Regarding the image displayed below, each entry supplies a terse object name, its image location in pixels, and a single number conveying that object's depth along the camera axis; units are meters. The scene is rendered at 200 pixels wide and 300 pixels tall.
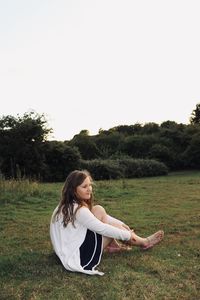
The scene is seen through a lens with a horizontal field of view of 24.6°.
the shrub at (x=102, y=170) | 26.81
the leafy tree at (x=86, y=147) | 36.67
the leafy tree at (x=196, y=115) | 46.97
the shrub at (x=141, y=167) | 28.55
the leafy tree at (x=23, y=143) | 25.38
